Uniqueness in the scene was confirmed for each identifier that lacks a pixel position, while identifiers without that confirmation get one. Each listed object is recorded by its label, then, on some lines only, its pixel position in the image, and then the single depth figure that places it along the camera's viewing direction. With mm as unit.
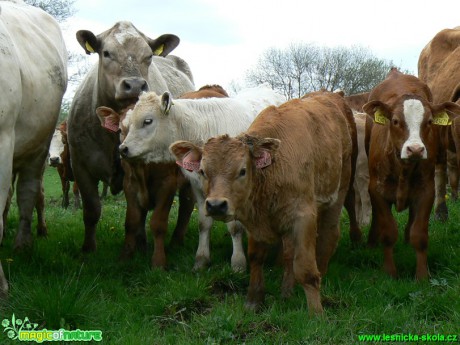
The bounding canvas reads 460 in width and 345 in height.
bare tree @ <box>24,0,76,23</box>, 32178
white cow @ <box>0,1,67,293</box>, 5105
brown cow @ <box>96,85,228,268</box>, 6855
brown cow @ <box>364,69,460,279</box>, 6273
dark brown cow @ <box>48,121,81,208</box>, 15100
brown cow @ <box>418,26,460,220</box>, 8320
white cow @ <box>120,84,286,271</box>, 6562
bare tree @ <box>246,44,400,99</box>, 38906
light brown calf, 4887
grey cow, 7215
